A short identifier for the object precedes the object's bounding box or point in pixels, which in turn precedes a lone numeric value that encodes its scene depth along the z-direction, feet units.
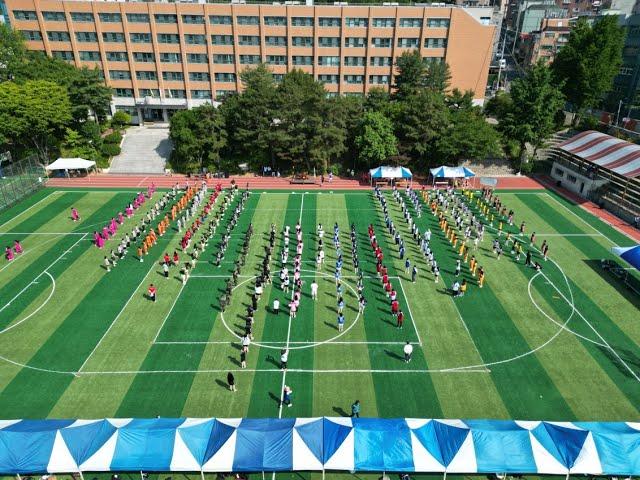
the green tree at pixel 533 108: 166.50
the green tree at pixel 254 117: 165.78
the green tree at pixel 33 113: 163.22
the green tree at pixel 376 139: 161.17
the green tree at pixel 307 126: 159.74
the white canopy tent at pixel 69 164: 162.81
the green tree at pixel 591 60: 191.52
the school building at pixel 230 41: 218.79
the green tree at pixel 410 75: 191.11
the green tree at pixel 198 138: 170.09
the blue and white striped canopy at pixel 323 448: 52.29
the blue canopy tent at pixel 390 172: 158.51
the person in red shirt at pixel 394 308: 84.53
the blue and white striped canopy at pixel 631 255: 96.37
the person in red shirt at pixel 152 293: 90.17
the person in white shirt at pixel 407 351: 73.31
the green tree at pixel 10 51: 192.07
